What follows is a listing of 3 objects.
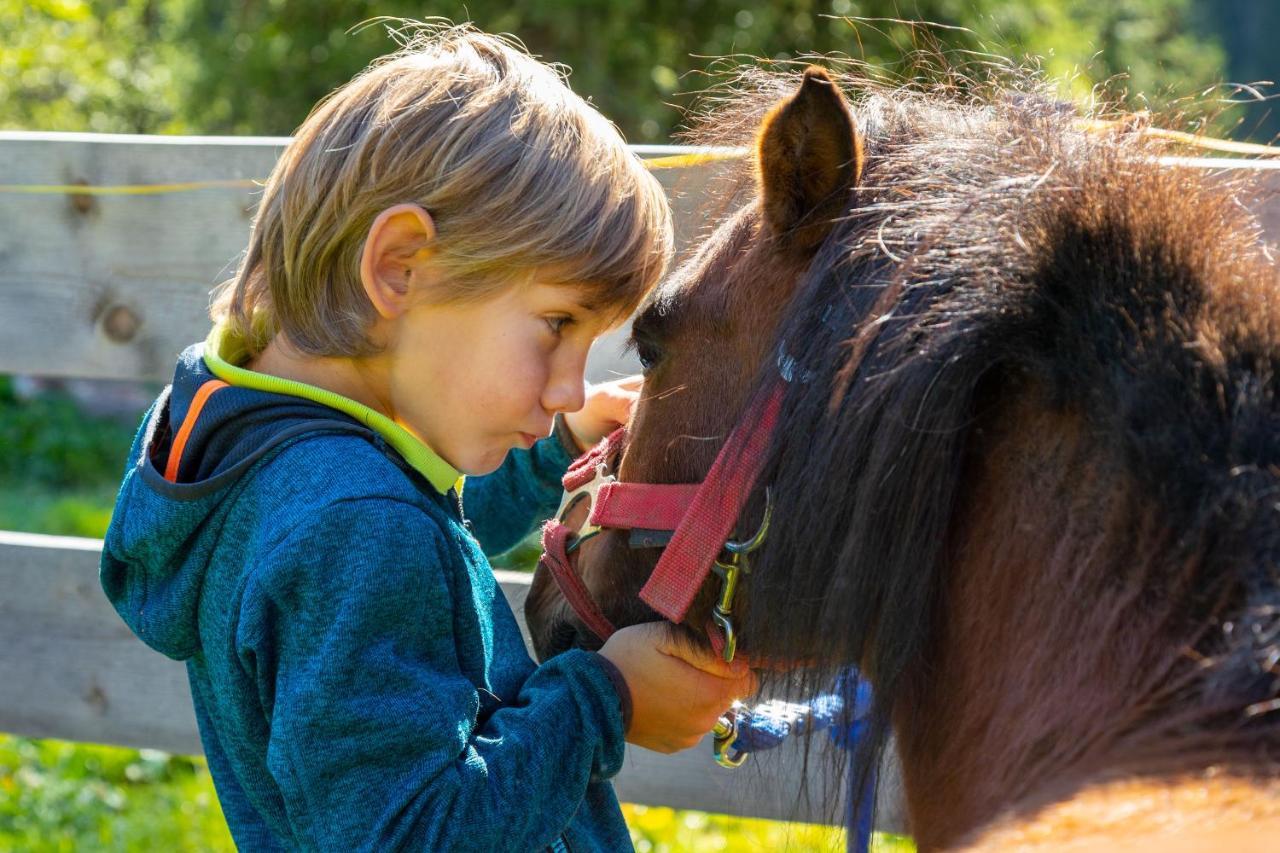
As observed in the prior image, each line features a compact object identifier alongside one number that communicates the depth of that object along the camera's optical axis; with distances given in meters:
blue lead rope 2.02
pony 1.88
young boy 1.99
